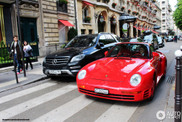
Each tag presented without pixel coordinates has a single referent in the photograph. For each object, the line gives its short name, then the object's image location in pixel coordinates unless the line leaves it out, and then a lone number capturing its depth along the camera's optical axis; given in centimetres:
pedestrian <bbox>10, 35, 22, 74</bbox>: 825
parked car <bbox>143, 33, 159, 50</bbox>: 1752
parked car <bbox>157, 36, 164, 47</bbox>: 2195
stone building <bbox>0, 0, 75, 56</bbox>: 1298
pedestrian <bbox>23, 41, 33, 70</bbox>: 916
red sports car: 371
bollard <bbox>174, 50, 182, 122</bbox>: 257
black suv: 609
